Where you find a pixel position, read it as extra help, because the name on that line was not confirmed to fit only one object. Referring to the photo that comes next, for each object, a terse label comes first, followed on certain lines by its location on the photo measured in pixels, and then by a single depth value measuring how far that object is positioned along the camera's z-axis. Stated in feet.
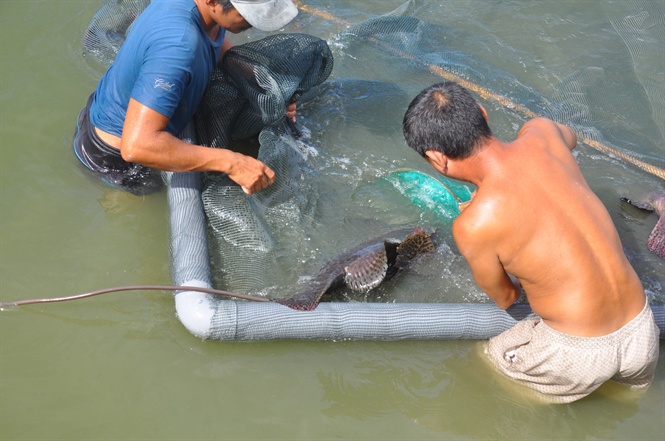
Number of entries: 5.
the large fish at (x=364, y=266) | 12.09
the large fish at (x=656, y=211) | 14.24
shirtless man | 9.86
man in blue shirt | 11.78
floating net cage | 11.62
